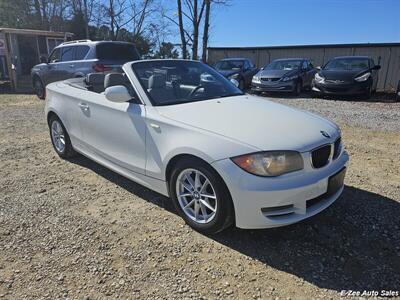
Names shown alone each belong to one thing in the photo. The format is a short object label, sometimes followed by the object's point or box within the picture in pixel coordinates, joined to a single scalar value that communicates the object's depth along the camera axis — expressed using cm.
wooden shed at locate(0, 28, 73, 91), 1498
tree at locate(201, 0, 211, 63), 2266
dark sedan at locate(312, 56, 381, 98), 1105
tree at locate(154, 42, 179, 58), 3181
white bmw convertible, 262
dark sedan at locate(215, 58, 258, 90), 1453
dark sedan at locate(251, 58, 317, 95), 1245
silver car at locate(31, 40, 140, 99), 952
